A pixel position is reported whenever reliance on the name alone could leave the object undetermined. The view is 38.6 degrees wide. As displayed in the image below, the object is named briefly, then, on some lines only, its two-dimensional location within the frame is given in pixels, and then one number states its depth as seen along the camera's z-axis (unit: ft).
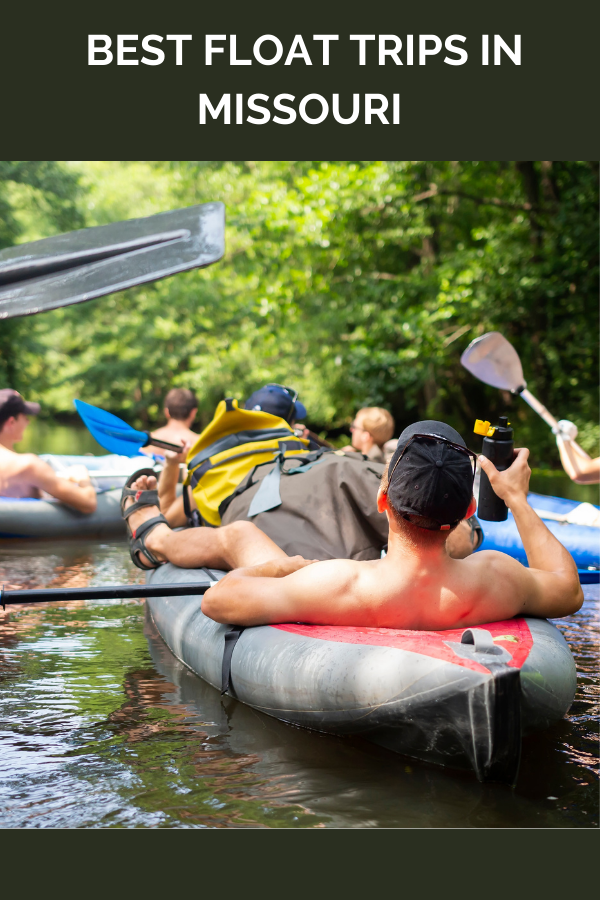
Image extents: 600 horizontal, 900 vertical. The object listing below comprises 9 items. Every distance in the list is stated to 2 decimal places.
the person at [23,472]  19.62
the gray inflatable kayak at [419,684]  6.58
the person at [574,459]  16.53
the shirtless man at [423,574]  7.18
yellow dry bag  12.59
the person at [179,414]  20.71
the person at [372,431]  19.35
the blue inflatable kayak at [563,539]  15.24
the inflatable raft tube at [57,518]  19.94
